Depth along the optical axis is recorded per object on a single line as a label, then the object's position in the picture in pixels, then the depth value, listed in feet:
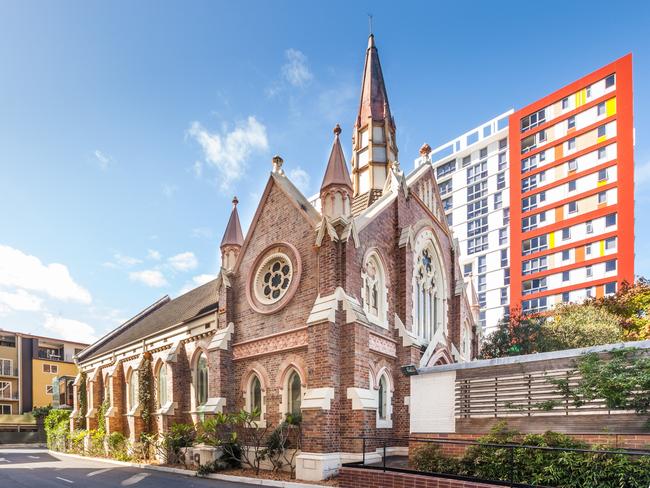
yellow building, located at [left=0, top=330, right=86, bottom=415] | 179.11
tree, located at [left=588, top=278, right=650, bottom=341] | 100.43
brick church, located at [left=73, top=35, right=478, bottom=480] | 49.32
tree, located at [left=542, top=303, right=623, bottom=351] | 81.25
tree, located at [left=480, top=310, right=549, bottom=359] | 86.84
